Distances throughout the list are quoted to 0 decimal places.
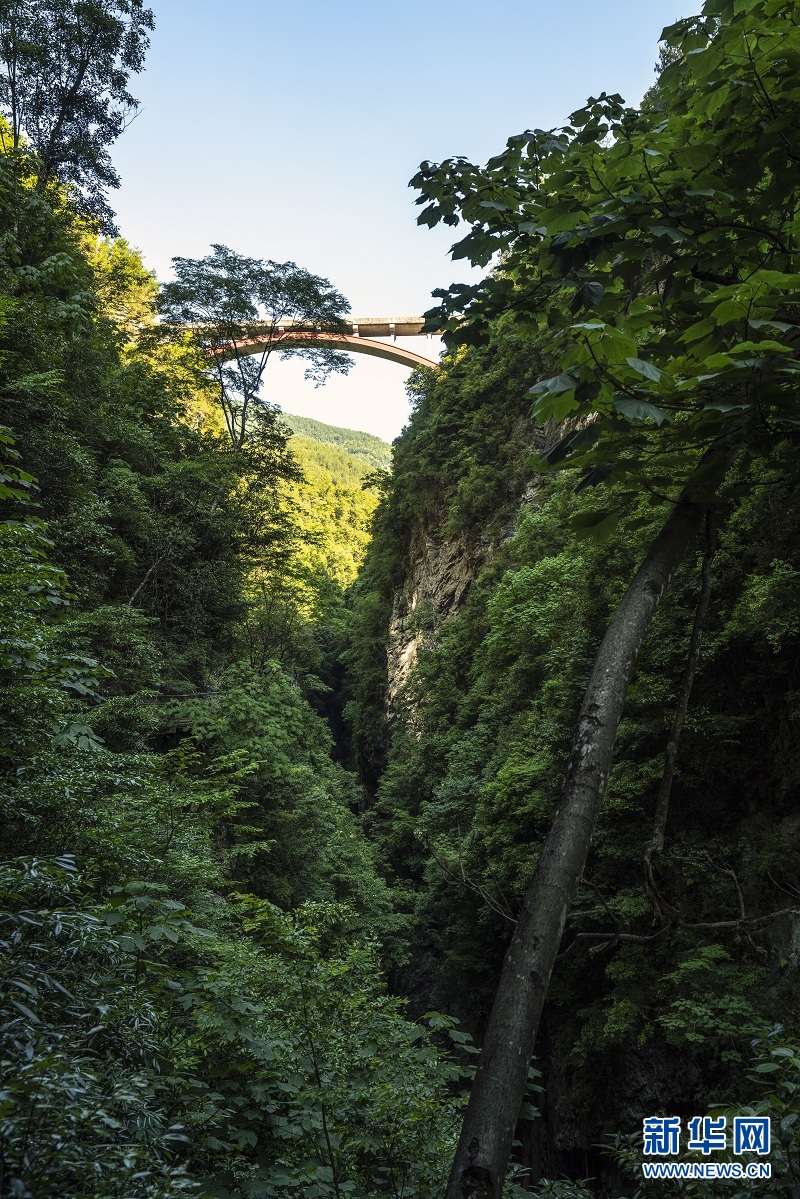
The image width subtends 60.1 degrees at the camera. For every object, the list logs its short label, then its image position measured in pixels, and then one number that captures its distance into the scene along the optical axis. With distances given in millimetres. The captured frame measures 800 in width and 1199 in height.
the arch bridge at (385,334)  31688
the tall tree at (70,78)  12062
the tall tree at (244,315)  17078
